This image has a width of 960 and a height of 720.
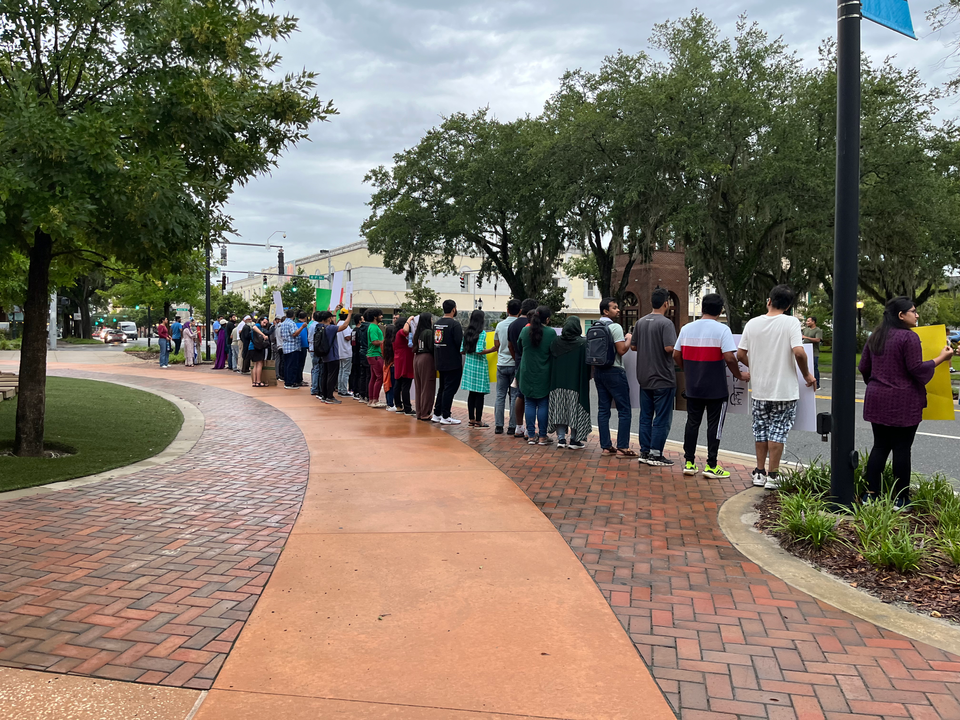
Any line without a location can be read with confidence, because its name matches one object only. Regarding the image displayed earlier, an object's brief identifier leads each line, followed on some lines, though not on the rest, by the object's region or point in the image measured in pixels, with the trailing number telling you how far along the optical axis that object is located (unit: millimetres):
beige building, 70562
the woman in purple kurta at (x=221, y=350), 23473
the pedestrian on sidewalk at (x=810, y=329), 18642
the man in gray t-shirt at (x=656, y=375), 7805
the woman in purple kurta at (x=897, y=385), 5555
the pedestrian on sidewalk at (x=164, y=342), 24312
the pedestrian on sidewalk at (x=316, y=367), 14383
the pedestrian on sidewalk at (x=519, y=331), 9773
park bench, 12138
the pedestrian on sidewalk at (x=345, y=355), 14312
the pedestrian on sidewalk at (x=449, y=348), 10695
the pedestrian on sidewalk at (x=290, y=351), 16953
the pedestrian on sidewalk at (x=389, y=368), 12102
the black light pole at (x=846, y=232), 5184
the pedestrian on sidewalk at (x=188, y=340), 24969
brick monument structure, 24109
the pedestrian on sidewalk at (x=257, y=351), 16891
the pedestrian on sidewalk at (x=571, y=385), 8984
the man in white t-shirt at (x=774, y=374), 6641
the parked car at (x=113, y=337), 62656
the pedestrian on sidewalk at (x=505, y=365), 9969
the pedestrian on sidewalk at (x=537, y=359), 9094
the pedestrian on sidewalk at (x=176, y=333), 27219
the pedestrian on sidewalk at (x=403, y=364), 11570
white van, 77562
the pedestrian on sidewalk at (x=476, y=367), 10469
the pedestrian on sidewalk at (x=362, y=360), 13273
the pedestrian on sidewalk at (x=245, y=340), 19853
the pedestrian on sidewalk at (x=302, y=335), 17188
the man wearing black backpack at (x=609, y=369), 8453
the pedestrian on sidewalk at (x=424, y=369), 10992
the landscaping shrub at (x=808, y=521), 4902
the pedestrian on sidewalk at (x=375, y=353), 12711
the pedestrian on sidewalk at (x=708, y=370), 7168
